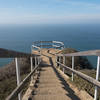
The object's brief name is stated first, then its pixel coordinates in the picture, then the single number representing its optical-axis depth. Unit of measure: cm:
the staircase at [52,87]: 175
